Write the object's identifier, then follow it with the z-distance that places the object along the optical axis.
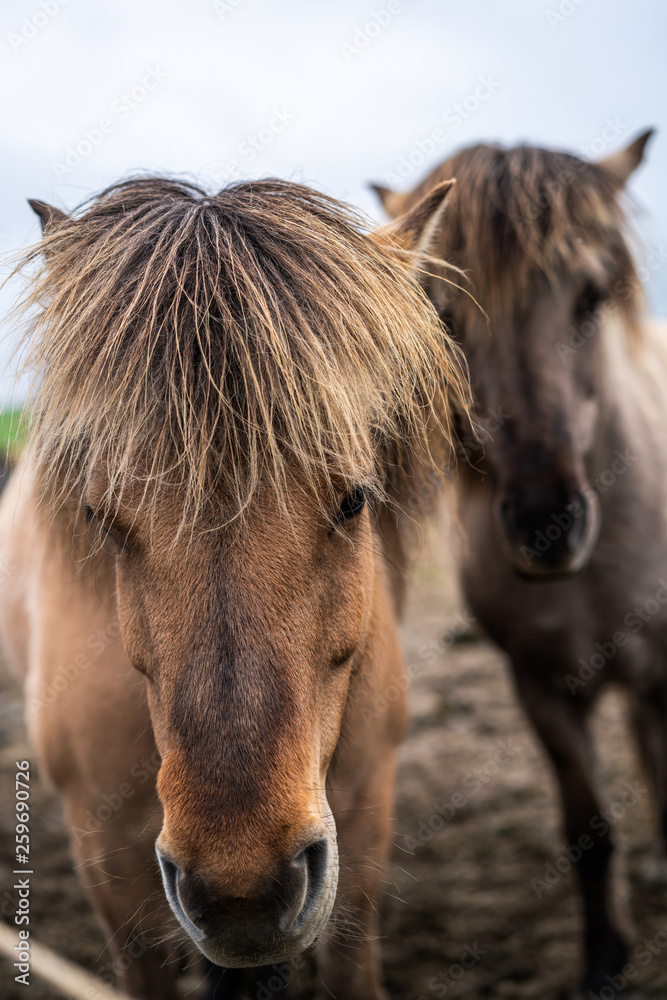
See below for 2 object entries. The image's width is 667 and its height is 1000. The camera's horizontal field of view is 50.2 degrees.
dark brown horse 2.10
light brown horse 1.08
